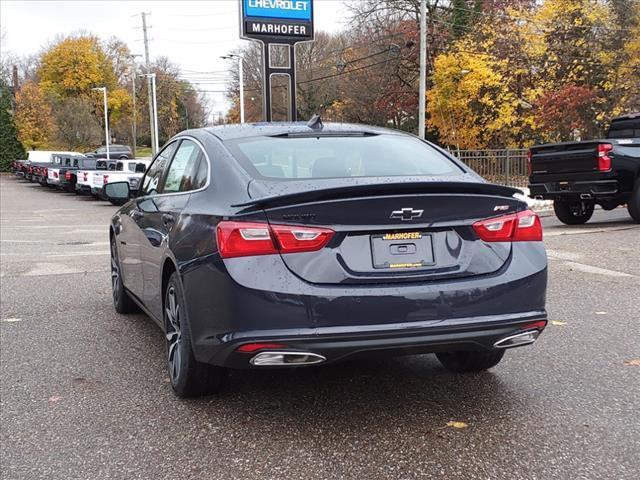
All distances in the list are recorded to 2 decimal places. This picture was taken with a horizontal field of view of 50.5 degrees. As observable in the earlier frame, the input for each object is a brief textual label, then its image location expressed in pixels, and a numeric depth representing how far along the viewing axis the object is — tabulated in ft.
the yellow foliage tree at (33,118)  171.12
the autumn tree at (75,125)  167.63
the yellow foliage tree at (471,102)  94.32
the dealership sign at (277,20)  51.57
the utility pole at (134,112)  213.25
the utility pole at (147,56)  148.75
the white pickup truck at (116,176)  71.72
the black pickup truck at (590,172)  37.06
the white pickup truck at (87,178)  79.00
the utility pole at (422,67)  84.79
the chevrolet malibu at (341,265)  10.41
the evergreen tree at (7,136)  180.65
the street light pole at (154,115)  146.08
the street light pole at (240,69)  136.30
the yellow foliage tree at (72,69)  204.33
